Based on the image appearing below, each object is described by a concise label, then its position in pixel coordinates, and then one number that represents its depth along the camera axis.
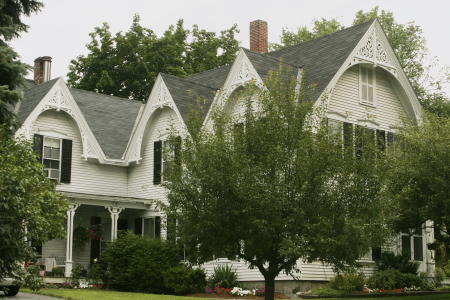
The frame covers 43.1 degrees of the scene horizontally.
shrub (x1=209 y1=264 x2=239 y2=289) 20.80
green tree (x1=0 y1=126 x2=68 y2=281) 12.87
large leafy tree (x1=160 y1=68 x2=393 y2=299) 11.76
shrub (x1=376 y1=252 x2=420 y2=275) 22.44
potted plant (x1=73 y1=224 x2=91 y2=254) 24.50
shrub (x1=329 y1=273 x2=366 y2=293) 19.20
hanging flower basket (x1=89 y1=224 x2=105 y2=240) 24.78
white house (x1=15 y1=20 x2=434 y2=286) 22.61
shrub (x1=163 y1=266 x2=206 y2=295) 20.28
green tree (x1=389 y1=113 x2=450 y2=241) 16.53
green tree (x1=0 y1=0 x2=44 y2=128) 14.85
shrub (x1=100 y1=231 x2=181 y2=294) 20.98
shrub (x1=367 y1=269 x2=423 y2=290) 21.28
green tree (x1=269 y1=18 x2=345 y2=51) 46.41
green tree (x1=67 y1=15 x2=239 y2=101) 40.84
